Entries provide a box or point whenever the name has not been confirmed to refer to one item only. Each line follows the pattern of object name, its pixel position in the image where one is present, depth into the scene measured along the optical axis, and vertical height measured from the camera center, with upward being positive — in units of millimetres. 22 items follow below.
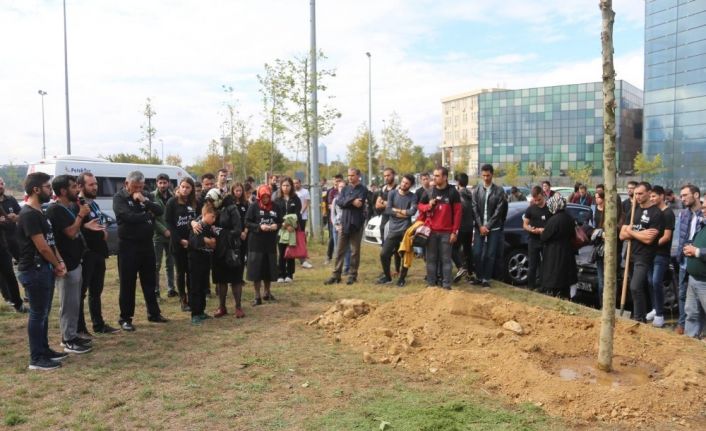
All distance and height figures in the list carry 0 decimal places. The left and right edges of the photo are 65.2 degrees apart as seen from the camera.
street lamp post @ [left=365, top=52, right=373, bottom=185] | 44638 +4991
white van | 18203 +558
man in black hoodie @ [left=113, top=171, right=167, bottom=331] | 7098 -743
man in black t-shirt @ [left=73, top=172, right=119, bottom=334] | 6805 -918
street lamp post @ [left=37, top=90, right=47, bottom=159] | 45788 +4402
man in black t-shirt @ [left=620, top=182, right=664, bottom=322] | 7379 -764
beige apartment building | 105500 +12584
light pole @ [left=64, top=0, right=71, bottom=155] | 24734 +4126
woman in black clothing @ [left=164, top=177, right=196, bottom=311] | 7828 -385
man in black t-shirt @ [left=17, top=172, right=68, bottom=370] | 5488 -788
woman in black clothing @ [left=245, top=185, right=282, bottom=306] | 8430 -865
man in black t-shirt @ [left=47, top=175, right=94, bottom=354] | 6004 -698
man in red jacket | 8914 -527
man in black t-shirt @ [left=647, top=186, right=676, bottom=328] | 7363 -1001
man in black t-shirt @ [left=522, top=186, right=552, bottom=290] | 9398 -742
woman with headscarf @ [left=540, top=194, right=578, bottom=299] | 8836 -1049
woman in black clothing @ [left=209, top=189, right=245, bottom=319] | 7566 -996
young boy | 7363 -957
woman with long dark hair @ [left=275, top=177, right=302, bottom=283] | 9992 -580
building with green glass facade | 84375 +9057
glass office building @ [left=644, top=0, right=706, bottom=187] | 46625 +8435
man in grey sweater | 9883 -559
